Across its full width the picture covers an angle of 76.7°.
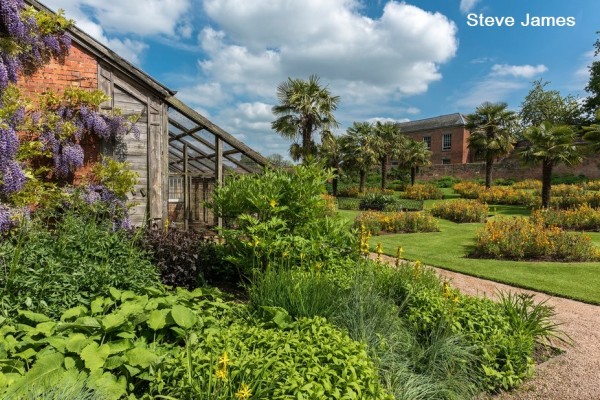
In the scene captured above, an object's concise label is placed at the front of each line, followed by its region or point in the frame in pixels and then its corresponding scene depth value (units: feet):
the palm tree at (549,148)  57.77
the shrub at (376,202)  70.79
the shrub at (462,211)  53.36
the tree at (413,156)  108.78
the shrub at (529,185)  94.73
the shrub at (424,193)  91.76
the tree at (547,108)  141.67
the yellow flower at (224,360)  6.21
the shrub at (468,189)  86.10
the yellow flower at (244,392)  6.04
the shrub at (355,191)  98.71
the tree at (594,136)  58.34
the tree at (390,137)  113.39
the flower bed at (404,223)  45.16
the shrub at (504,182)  109.09
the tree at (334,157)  105.81
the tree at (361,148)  103.30
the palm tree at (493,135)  88.43
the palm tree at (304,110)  71.05
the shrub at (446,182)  117.91
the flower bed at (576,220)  44.21
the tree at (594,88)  125.03
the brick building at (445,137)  155.53
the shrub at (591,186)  80.18
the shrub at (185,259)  16.39
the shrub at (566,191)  70.87
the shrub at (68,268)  10.87
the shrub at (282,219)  16.07
